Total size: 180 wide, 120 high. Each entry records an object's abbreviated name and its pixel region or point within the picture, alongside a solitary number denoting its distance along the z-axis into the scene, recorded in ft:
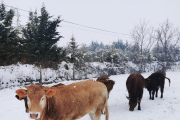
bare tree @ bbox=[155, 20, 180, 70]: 94.43
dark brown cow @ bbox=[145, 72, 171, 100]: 26.96
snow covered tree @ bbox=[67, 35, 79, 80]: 71.68
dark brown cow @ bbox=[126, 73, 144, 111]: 21.16
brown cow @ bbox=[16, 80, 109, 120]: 9.14
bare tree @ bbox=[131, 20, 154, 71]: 101.91
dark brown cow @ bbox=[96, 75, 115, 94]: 23.42
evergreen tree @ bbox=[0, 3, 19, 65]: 49.64
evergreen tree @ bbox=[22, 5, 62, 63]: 60.34
